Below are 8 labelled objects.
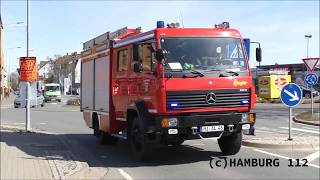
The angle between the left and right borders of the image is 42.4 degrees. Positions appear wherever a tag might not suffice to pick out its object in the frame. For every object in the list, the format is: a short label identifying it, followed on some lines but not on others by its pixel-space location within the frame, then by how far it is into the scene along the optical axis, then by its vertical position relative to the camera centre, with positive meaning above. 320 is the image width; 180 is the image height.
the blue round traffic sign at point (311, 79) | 19.11 +0.41
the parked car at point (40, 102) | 37.54 -1.36
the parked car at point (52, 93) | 53.17 -0.69
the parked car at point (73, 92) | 89.07 -0.94
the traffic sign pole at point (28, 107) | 15.48 -0.74
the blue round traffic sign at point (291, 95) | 11.65 -0.21
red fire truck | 8.55 +0.01
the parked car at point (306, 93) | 45.79 -0.59
